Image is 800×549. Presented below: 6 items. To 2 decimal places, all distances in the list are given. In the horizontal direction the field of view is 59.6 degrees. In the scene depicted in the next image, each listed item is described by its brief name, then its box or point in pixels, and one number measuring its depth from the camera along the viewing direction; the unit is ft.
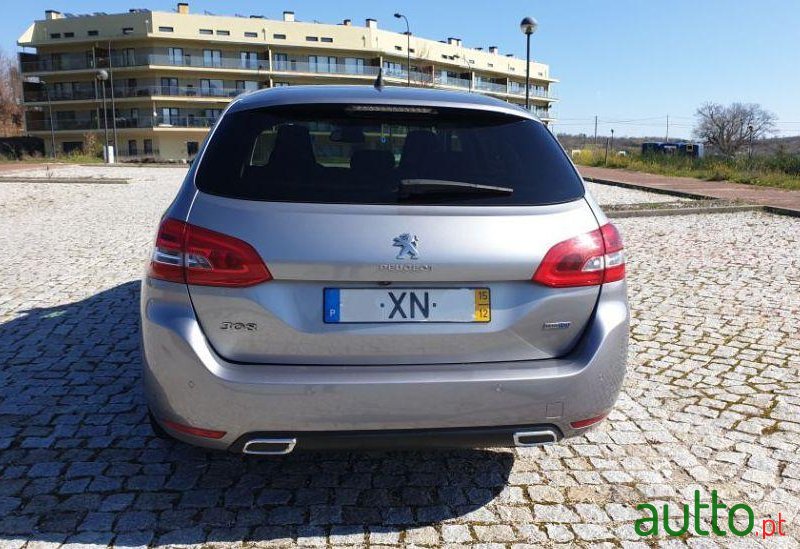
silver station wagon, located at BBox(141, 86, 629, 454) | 8.18
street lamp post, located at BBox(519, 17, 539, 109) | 72.12
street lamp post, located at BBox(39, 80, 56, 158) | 206.12
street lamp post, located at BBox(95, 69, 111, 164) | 132.87
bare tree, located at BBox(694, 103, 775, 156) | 291.58
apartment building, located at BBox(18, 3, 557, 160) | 221.46
